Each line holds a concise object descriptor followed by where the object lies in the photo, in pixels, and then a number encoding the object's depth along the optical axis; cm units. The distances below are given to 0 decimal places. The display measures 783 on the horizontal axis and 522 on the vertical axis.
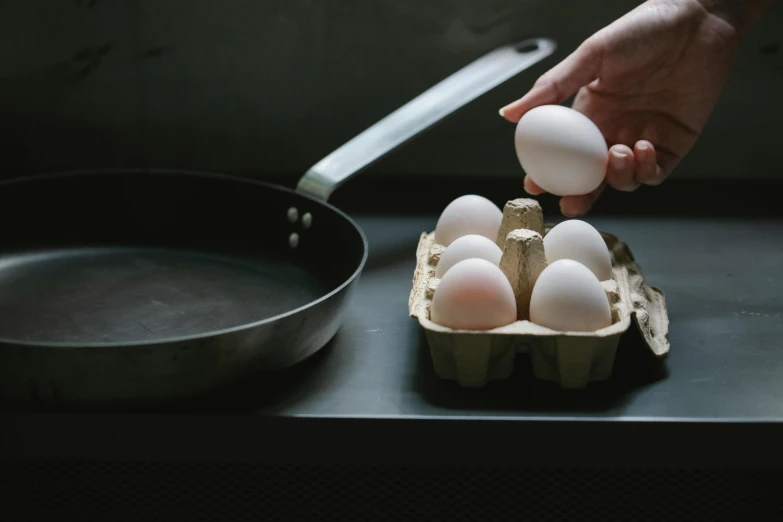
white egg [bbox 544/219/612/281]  88
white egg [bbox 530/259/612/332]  79
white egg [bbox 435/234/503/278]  87
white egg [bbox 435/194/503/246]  96
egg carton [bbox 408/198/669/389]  80
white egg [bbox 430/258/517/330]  79
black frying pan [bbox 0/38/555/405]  74
